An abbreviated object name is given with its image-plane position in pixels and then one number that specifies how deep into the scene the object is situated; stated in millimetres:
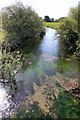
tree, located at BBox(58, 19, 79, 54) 13128
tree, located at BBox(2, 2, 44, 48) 14305
